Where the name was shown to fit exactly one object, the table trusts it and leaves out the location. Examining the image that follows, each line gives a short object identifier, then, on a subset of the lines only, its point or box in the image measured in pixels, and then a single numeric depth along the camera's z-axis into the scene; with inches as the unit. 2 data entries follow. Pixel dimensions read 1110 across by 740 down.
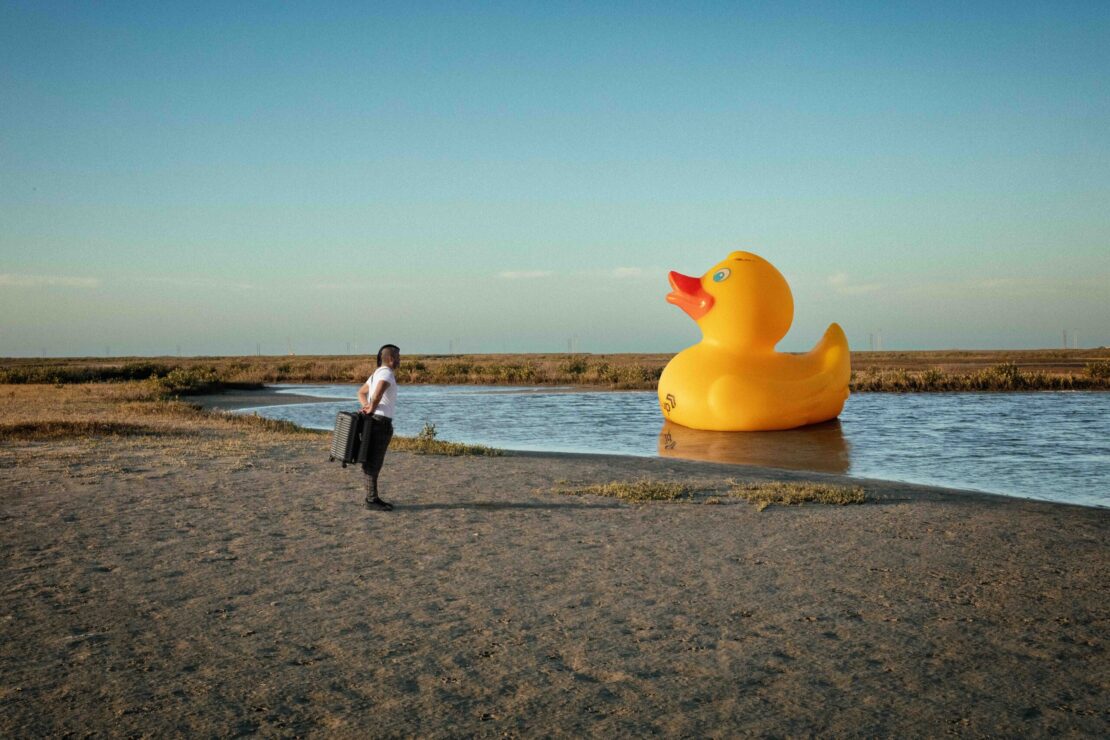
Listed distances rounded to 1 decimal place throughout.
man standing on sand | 360.8
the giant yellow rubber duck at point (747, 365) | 697.6
